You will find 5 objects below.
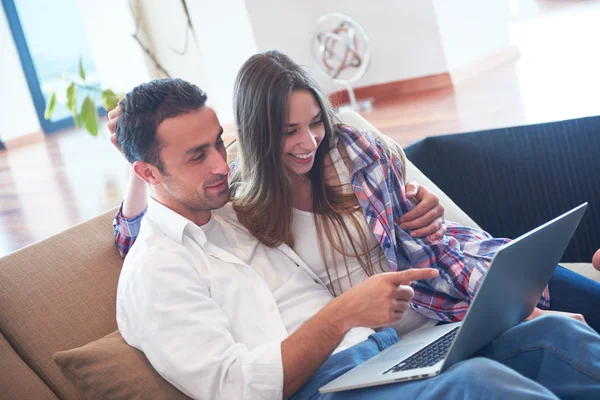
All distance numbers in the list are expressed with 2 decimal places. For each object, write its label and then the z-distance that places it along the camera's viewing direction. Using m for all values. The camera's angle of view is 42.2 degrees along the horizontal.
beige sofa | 1.62
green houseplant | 4.27
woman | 1.78
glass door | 9.26
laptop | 1.25
